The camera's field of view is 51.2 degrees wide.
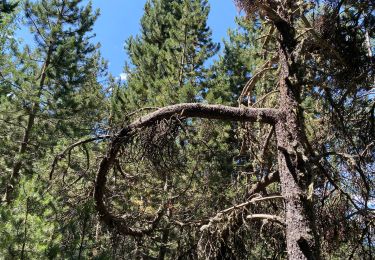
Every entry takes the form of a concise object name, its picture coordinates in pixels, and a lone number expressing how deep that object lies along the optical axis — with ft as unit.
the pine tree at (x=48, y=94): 34.81
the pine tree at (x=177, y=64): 34.53
